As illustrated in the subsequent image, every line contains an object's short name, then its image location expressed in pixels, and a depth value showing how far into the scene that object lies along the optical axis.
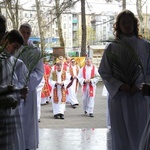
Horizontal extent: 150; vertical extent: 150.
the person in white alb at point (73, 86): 12.19
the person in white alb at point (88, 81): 10.54
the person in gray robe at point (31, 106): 4.51
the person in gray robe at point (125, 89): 3.73
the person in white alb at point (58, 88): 9.79
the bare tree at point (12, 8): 19.91
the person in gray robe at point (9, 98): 1.99
